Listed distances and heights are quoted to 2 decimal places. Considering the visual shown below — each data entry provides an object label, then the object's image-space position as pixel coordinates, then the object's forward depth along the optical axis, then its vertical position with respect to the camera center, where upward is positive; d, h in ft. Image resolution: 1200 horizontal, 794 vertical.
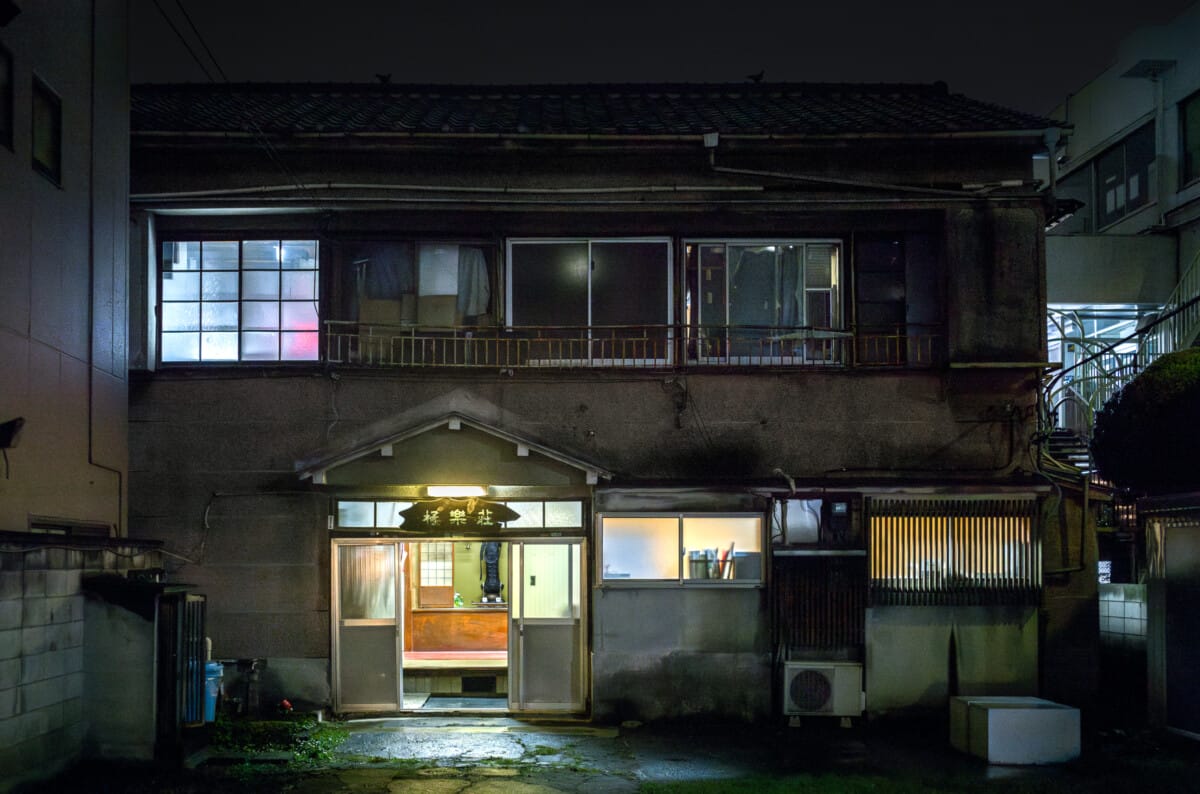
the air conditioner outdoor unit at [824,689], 49.29 -11.10
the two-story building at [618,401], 49.90 +3.60
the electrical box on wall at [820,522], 50.21 -2.77
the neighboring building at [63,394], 35.94 +3.35
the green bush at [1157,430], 47.11 +1.86
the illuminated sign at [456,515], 49.80 -2.31
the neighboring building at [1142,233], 69.62 +17.00
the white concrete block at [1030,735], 42.24 -11.54
